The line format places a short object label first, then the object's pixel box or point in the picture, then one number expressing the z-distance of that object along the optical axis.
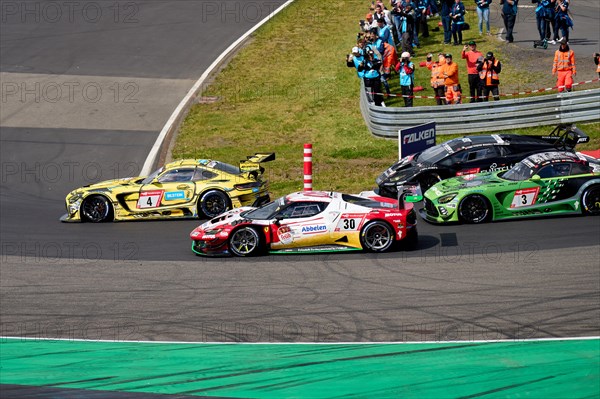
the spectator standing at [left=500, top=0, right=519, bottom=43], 29.09
